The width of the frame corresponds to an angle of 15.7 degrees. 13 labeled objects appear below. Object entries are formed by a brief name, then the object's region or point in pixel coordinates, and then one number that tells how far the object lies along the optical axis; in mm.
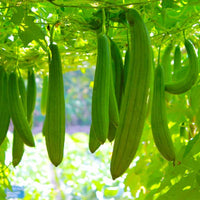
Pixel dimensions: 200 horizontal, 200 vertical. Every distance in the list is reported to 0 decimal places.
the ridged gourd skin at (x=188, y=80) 2423
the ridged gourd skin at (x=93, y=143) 2297
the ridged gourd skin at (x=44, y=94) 3415
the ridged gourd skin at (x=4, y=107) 2489
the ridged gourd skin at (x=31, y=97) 2676
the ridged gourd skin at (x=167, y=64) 2795
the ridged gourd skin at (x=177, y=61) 2749
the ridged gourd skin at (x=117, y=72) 2344
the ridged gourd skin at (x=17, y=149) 2536
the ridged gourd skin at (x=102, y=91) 2149
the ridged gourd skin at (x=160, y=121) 2192
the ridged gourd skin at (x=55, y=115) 2226
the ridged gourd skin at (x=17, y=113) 2405
